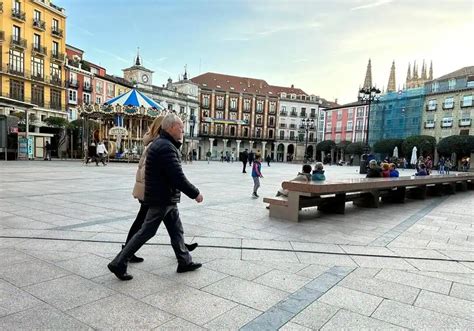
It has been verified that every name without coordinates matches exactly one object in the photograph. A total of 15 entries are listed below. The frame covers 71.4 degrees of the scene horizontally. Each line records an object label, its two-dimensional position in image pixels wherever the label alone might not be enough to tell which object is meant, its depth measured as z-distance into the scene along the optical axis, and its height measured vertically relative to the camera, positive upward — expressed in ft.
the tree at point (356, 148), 183.01 +0.81
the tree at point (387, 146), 160.25 +2.47
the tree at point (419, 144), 148.56 +3.48
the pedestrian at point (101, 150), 69.67 -2.21
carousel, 83.10 +5.93
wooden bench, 20.04 -3.41
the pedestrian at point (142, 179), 11.39 -1.30
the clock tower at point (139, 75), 170.50 +35.01
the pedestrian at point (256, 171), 30.81 -2.42
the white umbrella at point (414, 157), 110.39 -1.99
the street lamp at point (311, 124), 233.55 +16.85
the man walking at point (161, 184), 10.39 -1.34
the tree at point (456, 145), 136.05 +3.43
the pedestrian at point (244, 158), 70.21 -2.71
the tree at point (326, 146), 212.02 +1.70
